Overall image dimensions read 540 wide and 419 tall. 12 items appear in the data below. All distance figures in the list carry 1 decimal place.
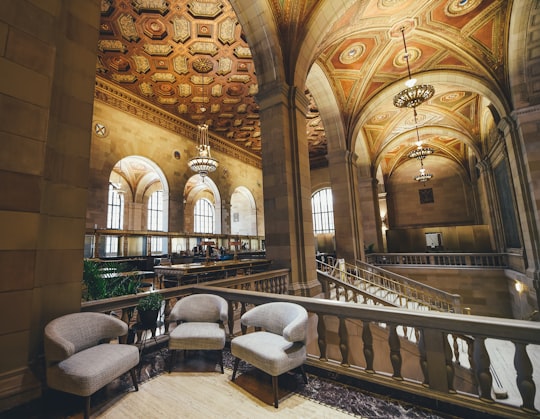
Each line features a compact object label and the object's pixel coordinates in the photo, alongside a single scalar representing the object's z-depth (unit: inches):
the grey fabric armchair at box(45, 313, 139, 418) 69.2
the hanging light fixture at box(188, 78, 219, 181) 339.3
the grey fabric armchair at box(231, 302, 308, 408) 78.7
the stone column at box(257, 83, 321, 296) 200.7
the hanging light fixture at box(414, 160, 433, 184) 522.6
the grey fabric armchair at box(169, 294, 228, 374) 98.0
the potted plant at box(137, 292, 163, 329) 106.1
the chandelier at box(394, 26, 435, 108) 262.4
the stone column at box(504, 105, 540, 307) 272.7
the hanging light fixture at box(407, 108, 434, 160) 428.8
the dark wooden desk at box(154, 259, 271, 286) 168.6
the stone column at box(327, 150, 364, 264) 377.4
